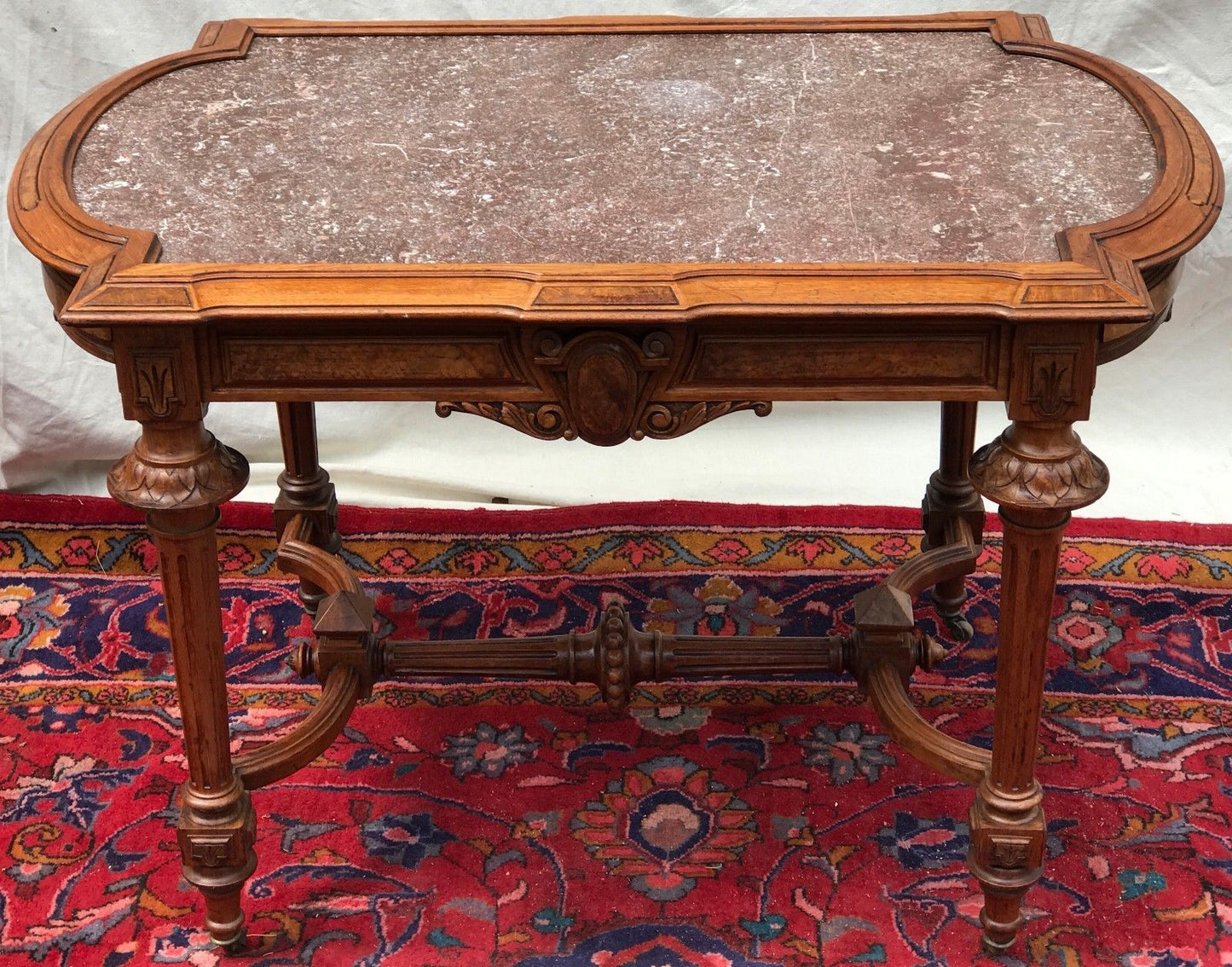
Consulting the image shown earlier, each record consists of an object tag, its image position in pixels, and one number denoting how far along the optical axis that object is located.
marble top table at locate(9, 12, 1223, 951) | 1.59
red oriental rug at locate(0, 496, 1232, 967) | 2.02
